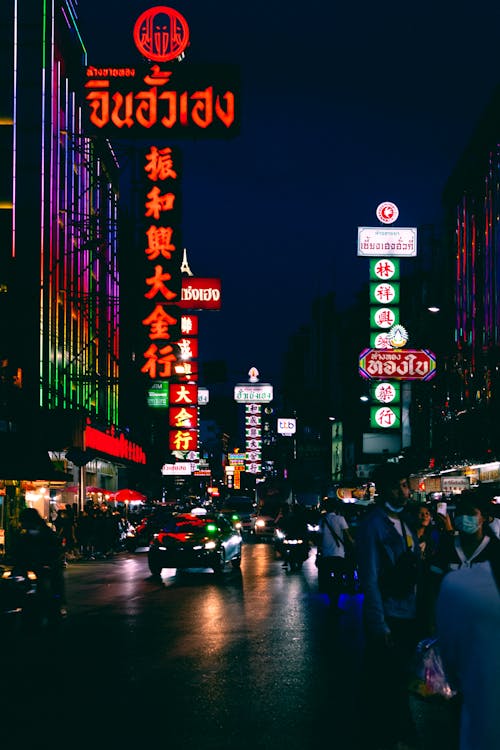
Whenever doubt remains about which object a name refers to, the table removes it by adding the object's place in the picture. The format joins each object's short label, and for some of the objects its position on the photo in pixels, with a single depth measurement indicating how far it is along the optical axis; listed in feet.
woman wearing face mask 21.97
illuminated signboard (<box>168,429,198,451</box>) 204.02
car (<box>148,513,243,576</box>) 89.30
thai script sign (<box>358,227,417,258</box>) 201.87
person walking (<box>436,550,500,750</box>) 11.73
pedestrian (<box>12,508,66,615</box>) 51.67
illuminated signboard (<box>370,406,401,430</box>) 203.41
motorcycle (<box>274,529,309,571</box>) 103.24
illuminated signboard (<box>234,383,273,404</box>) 390.01
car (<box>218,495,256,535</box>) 205.46
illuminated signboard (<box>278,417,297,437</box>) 454.15
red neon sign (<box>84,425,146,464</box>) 161.93
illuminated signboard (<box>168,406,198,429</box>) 205.57
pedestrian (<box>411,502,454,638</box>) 25.08
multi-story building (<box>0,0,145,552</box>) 132.57
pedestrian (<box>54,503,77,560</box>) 117.39
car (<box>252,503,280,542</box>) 176.86
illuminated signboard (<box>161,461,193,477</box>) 315.37
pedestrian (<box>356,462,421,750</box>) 24.09
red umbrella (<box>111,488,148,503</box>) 173.17
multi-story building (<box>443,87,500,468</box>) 192.54
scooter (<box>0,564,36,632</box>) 47.47
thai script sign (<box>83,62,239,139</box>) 112.88
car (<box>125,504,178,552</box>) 143.43
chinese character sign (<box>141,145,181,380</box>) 136.67
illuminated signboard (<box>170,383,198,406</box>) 205.98
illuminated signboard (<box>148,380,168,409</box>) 199.32
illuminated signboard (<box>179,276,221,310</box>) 211.41
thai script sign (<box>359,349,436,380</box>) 178.60
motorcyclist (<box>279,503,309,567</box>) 104.37
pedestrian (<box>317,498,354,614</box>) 63.41
